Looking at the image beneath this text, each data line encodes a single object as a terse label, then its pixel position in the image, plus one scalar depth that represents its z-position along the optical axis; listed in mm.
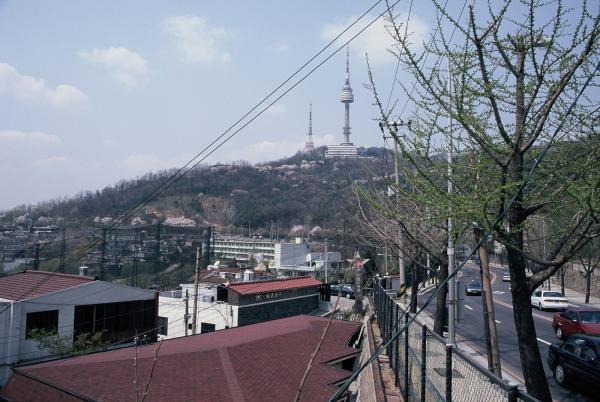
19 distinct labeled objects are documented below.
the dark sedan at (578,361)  9773
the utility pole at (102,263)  48969
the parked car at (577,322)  15977
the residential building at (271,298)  29641
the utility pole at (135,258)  52162
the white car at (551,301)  26516
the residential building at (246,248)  72875
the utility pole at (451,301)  10238
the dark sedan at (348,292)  43594
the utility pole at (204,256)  77938
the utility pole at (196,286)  22448
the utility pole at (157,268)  51688
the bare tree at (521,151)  5289
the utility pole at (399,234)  6242
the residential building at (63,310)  18891
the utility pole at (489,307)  9016
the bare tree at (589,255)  31484
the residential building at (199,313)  29797
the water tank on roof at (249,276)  45188
